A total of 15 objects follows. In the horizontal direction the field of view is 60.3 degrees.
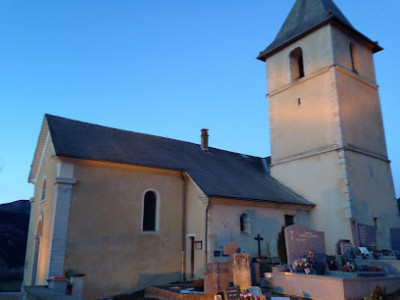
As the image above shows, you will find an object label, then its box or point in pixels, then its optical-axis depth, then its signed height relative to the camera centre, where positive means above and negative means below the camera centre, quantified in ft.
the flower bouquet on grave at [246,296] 29.45 -4.26
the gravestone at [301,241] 40.24 +0.38
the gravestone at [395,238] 50.92 +0.91
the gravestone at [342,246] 43.16 -0.20
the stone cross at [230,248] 42.78 -0.49
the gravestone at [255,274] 37.42 -3.15
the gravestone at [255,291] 31.01 -4.10
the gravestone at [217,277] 33.94 -3.11
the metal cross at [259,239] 53.11 +0.81
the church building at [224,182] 45.80 +9.69
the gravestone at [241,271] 33.78 -2.60
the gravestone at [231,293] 30.40 -4.17
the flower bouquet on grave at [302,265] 36.76 -2.20
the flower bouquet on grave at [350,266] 36.44 -2.26
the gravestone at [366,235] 47.47 +1.29
